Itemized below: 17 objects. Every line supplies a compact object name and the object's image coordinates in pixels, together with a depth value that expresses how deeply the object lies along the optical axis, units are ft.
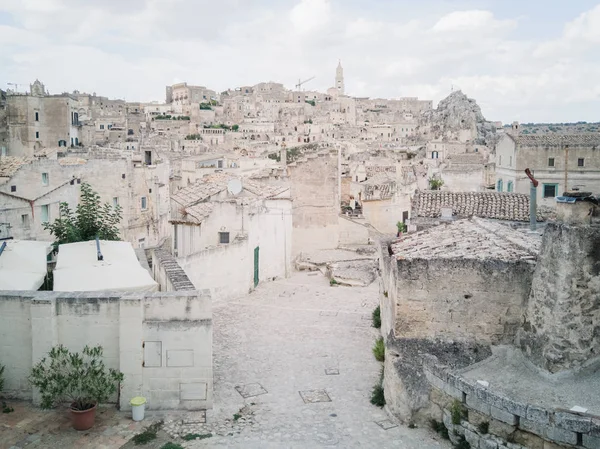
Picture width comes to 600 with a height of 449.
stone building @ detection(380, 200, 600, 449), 28.40
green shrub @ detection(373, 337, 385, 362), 45.29
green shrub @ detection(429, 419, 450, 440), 32.01
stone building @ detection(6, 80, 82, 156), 206.08
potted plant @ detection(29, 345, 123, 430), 31.89
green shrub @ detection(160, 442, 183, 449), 30.37
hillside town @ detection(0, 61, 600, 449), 30.71
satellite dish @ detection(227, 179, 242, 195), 74.64
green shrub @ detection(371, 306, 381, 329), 53.52
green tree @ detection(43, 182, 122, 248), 49.08
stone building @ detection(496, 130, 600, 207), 99.55
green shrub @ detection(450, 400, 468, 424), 30.78
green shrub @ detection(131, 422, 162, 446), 30.96
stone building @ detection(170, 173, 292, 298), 61.31
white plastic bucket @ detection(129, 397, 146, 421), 33.10
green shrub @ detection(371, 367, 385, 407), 36.94
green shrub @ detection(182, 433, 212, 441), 31.65
